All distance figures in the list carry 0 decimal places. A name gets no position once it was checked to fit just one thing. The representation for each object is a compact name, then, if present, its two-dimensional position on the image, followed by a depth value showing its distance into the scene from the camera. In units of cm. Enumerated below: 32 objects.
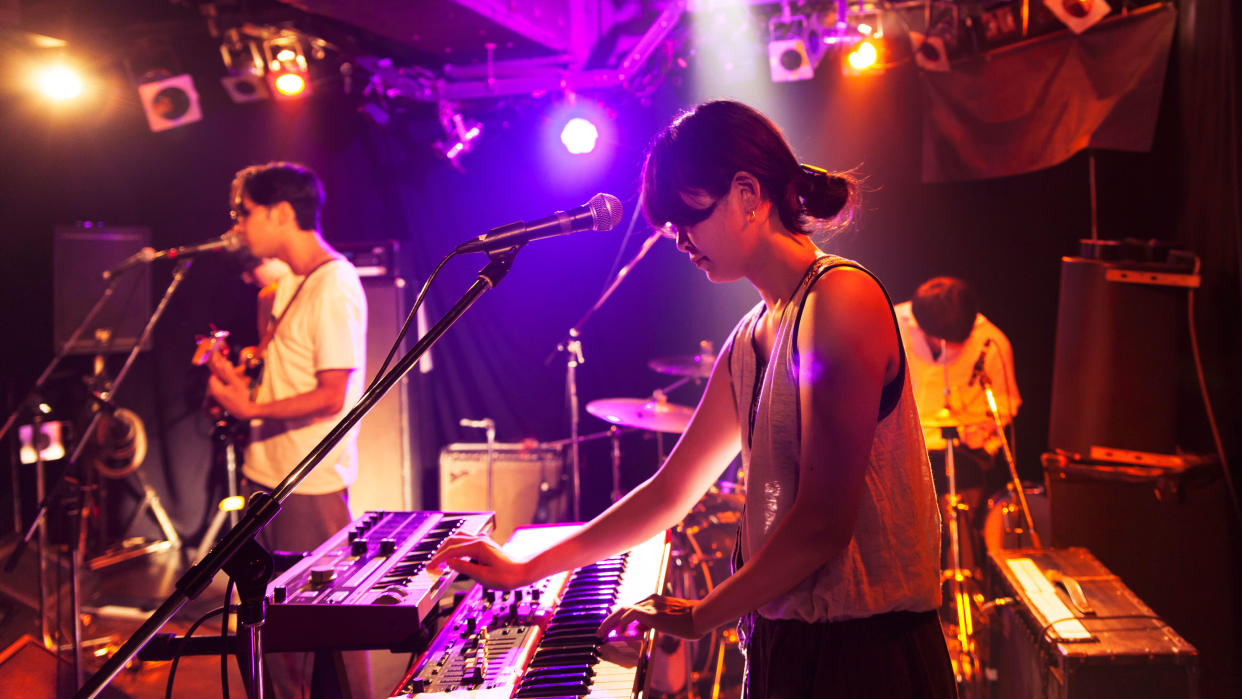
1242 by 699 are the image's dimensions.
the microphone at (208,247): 393
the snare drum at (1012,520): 417
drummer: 441
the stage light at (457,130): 629
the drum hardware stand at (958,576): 377
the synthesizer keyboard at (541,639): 155
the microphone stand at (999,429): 386
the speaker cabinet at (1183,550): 364
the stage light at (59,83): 634
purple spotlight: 614
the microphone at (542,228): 163
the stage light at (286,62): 619
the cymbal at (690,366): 517
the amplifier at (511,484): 611
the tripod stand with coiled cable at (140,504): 658
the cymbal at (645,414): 457
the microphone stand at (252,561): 128
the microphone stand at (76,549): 369
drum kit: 427
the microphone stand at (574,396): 583
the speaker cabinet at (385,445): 614
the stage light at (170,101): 641
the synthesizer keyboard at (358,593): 170
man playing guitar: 309
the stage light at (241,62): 619
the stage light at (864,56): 546
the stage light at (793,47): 573
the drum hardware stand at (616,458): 564
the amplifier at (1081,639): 259
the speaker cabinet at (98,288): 598
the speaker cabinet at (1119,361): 370
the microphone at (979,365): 466
